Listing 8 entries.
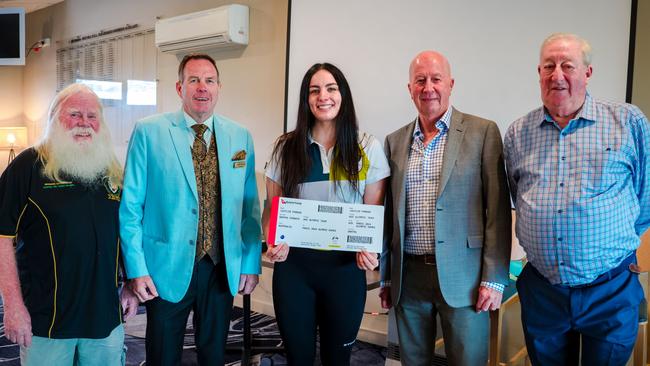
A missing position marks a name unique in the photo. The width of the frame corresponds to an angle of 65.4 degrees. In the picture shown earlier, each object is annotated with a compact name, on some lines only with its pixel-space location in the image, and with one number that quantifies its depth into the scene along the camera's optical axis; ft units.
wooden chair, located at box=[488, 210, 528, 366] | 8.20
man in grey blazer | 6.15
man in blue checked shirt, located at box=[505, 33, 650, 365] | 5.47
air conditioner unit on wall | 13.85
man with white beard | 5.68
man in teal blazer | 6.37
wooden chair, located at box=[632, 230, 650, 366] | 7.96
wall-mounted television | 20.48
